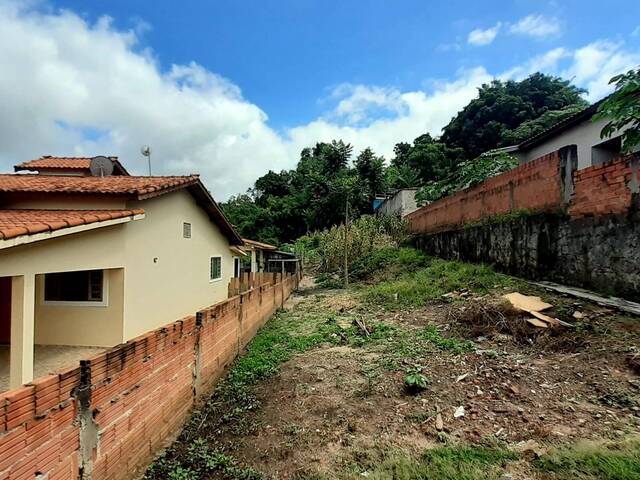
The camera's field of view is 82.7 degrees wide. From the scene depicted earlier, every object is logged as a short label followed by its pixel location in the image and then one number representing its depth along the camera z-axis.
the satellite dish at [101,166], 8.84
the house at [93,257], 4.41
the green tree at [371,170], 30.83
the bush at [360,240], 17.91
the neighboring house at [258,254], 17.93
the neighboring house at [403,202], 21.99
